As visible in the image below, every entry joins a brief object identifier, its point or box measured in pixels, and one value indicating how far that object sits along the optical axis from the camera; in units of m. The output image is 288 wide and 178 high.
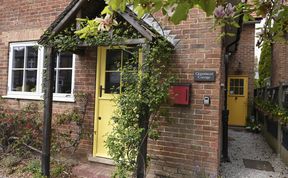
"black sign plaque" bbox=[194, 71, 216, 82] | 3.56
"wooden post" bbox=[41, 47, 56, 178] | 3.98
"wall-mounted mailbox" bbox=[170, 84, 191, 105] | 3.68
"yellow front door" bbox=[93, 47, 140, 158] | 4.43
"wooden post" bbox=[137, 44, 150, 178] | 3.29
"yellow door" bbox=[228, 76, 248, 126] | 8.97
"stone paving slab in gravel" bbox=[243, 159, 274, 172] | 4.30
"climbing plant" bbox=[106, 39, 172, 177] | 3.20
